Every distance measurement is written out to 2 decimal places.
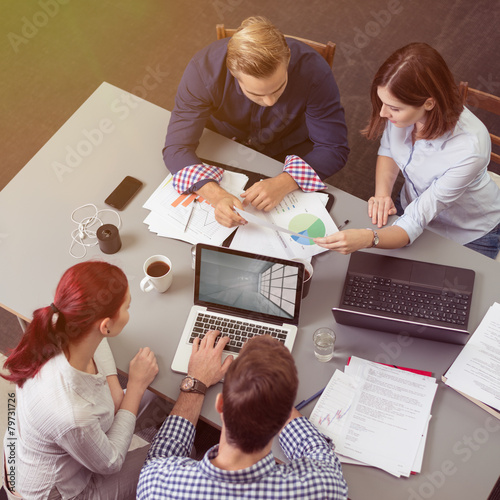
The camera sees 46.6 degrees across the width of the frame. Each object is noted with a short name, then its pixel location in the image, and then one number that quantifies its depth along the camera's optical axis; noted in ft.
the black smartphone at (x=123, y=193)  6.93
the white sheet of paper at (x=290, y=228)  6.49
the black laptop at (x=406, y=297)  5.78
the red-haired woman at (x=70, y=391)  5.05
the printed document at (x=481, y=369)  5.52
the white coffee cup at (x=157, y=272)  6.23
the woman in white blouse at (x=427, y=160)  6.24
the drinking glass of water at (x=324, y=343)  5.81
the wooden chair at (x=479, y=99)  7.01
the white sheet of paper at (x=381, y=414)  5.31
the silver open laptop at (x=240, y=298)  5.76
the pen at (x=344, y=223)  6.73
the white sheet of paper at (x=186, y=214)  6.68
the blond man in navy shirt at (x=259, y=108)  6.44
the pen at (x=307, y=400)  5.62
